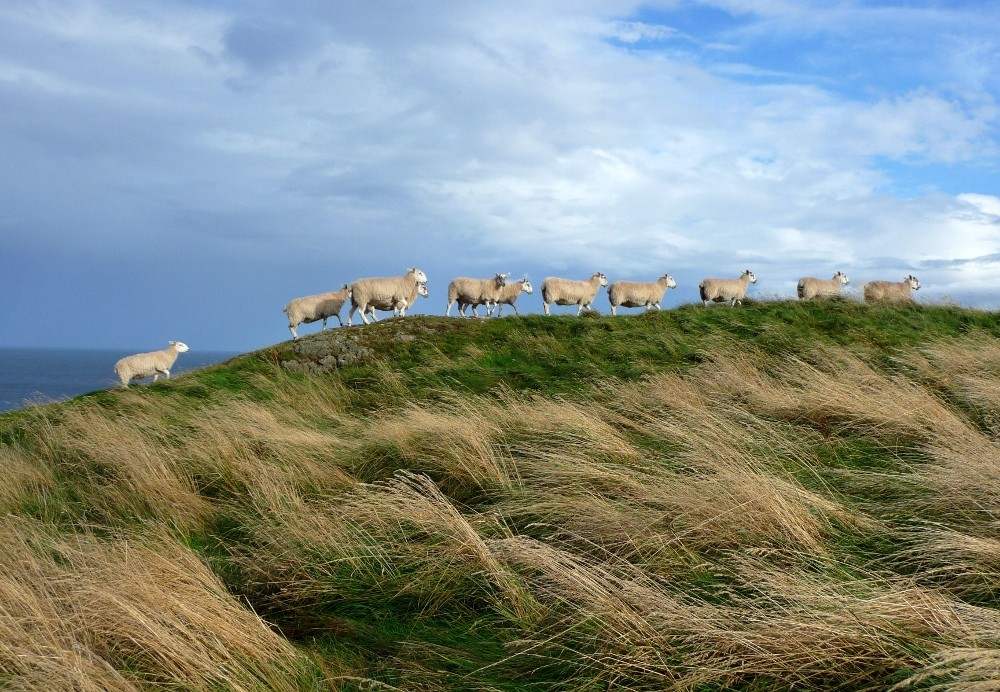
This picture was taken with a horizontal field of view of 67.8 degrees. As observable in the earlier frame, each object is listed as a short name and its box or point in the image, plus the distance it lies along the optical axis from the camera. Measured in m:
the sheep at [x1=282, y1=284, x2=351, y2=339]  22.25
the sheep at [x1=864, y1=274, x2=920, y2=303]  26.58
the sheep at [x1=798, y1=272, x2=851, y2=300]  28.52
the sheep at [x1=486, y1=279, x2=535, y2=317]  24.78
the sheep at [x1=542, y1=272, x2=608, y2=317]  25.17
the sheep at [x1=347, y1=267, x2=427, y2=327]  22.31
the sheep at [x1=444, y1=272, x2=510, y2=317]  24.02
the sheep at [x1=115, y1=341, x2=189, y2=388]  21.75
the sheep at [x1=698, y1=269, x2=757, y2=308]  27.75
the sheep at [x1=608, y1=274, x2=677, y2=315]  26.36
